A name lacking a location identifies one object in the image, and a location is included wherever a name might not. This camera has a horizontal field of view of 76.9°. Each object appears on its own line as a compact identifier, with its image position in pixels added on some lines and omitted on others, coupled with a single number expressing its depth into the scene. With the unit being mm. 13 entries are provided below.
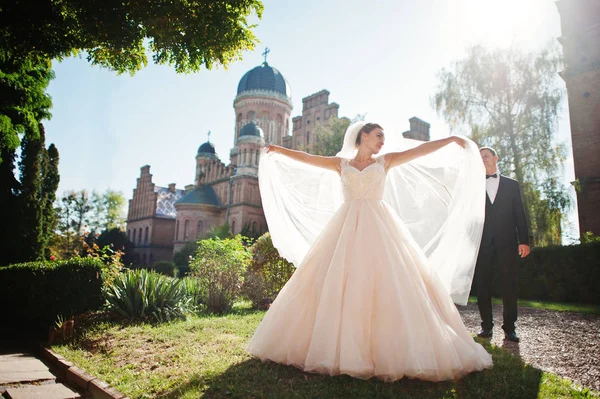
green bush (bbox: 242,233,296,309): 10039
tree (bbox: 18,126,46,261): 15547
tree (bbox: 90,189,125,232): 55103
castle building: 35625
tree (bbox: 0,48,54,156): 11234
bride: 3232
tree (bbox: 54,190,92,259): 44812
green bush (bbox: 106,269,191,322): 7242
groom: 5242
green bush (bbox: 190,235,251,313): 8945
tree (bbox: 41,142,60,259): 16548
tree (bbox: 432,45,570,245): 18406
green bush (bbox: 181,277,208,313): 8805
